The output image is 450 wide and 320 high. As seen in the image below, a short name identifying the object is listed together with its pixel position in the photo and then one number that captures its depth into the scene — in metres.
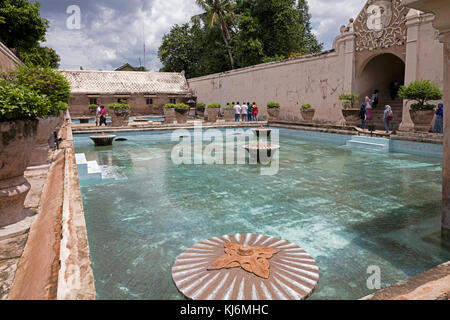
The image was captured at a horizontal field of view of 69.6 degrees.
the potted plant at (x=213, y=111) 18.28
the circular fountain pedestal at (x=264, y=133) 12.53
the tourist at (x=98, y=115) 16.21
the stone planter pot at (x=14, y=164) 3.01
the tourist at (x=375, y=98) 15.41
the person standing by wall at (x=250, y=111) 18.97
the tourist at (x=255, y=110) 18.48
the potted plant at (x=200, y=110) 24.43
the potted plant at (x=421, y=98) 9.73
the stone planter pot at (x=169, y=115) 16.70
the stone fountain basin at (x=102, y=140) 11.02
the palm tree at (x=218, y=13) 27.56
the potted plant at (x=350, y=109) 13.47
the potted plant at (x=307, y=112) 15.65
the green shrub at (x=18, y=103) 3.00
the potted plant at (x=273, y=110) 18.00
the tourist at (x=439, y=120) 10.42
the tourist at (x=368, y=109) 13.58
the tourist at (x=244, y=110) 18.56
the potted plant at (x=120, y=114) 15.02
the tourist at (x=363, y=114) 13.51
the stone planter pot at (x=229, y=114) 20.48
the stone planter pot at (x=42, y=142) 5.55
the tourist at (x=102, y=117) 15.98
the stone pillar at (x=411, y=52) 11.91
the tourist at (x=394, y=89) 15.98
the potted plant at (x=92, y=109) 23.70
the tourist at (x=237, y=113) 18.45
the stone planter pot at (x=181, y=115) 16.75
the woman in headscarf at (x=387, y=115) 12.11
